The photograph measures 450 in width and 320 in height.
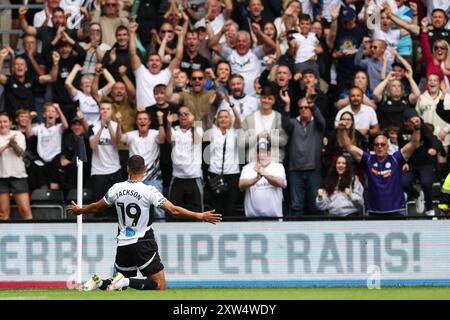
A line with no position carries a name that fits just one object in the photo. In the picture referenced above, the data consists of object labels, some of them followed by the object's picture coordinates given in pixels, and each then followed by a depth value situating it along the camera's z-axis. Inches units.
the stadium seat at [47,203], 920.3
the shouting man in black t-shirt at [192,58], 954.1
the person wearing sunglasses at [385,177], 851.4
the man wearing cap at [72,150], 922.1
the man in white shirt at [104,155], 905.5
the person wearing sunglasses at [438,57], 937.5
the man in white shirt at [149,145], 893.8
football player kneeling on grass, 666.2
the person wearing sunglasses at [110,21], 999.0
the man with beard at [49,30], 987.3
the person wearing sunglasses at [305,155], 882.8
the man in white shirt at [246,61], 946.7
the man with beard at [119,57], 957.2
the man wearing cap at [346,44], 957.8
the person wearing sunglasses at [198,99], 912.9
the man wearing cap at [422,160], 877.8
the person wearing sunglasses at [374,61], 936.9
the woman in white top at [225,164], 885.8
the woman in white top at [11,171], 903.1
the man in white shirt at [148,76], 940.6
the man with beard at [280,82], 910.4
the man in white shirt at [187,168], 882.8
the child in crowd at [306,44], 948.0
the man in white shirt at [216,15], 995.3
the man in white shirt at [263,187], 868.0
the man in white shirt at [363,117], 895.7
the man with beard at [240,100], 908.0
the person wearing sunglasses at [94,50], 972.6
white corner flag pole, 762.8
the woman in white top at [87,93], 946.7
